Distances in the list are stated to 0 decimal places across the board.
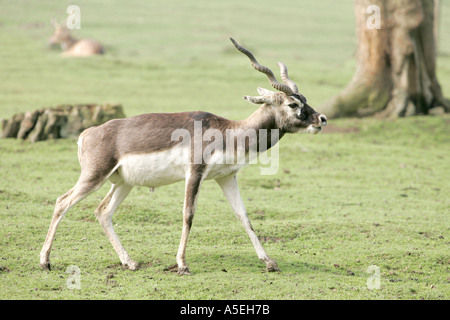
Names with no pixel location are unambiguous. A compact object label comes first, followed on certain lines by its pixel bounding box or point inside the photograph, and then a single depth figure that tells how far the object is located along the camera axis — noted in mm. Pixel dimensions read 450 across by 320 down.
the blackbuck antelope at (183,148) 7031
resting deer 26234
